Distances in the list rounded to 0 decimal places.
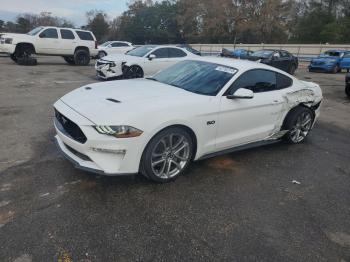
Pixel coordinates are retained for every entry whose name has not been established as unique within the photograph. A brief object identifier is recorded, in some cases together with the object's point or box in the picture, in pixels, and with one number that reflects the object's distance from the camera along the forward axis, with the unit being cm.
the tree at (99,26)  7788
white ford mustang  360
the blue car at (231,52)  3166
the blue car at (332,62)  2127
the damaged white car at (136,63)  1195
